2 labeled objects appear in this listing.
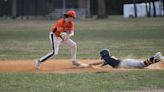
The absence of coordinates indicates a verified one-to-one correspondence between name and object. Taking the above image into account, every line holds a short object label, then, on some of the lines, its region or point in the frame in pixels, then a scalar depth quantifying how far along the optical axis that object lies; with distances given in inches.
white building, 3434.5
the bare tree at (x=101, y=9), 2901.1
